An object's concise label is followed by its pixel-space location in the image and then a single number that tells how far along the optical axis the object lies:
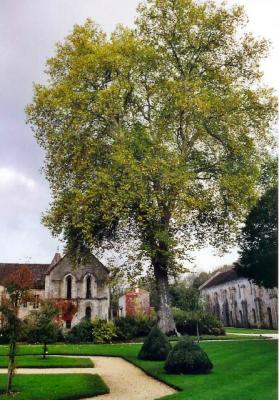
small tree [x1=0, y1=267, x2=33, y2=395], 15.34
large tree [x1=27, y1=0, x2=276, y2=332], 25.58
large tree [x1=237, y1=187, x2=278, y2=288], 29.65
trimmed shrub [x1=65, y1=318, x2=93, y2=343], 35.94
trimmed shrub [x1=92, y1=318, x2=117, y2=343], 34.97
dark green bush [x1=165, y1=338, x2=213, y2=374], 17.59
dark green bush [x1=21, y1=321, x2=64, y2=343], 25.05
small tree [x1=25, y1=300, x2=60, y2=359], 25.09
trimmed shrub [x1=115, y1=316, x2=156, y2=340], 36.62
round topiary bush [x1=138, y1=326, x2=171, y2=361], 22.03
